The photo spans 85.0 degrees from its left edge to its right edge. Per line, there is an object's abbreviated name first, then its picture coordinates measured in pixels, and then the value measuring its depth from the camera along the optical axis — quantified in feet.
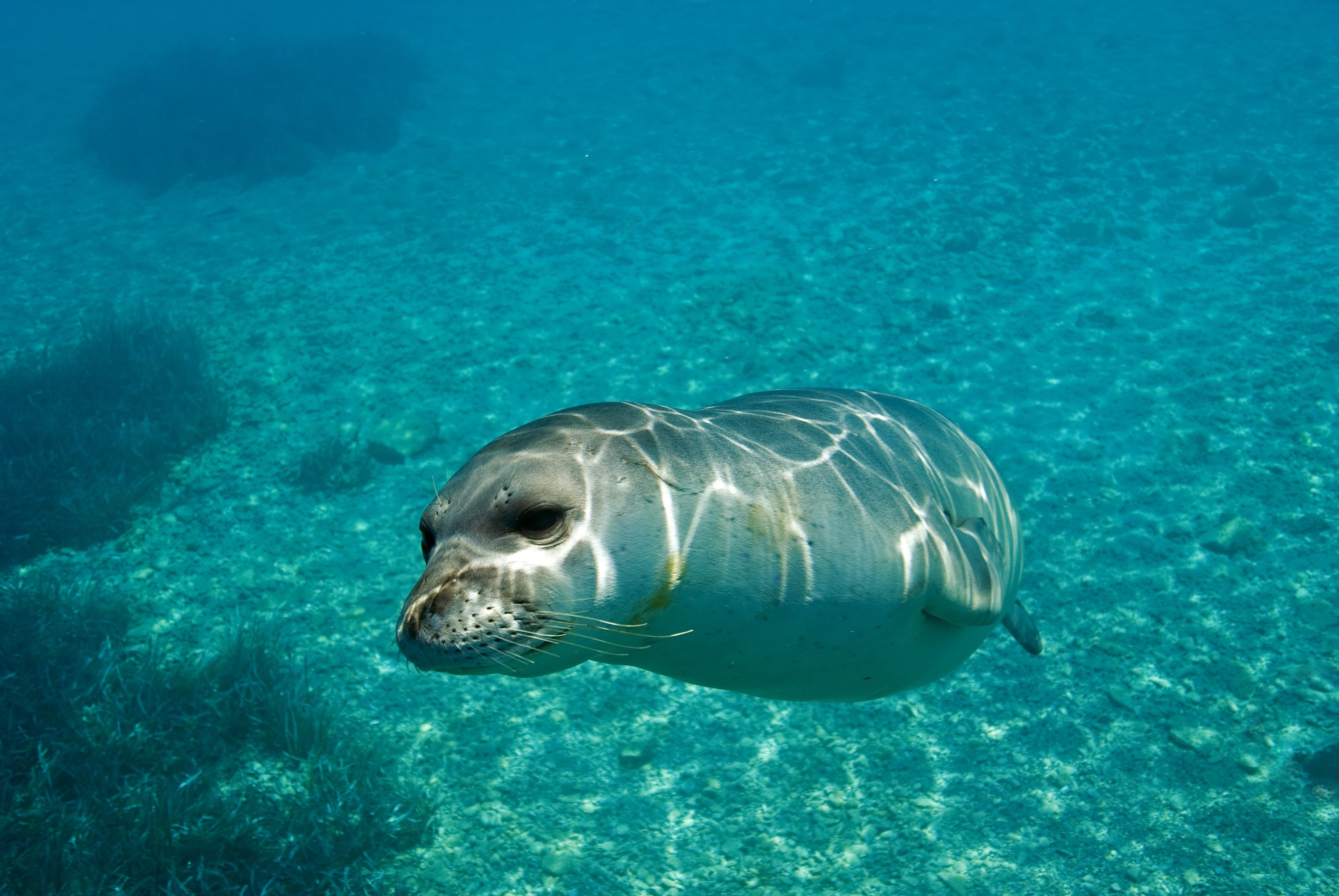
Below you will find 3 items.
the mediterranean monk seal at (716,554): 5.81
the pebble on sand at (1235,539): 22.72
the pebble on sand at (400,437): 28.96
